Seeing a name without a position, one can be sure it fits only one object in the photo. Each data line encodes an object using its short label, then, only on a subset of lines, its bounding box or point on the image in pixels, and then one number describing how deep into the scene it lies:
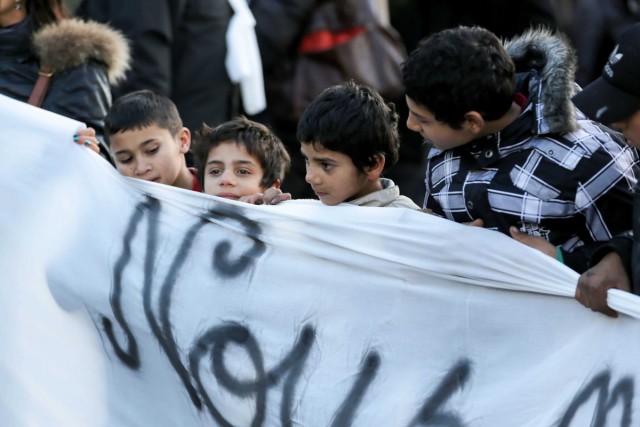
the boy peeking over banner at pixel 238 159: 6.70
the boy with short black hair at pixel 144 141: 6.87
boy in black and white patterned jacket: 5.52
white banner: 5.38
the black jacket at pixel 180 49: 8.92
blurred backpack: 9.71
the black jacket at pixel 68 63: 7.54
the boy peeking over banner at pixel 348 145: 5.98
